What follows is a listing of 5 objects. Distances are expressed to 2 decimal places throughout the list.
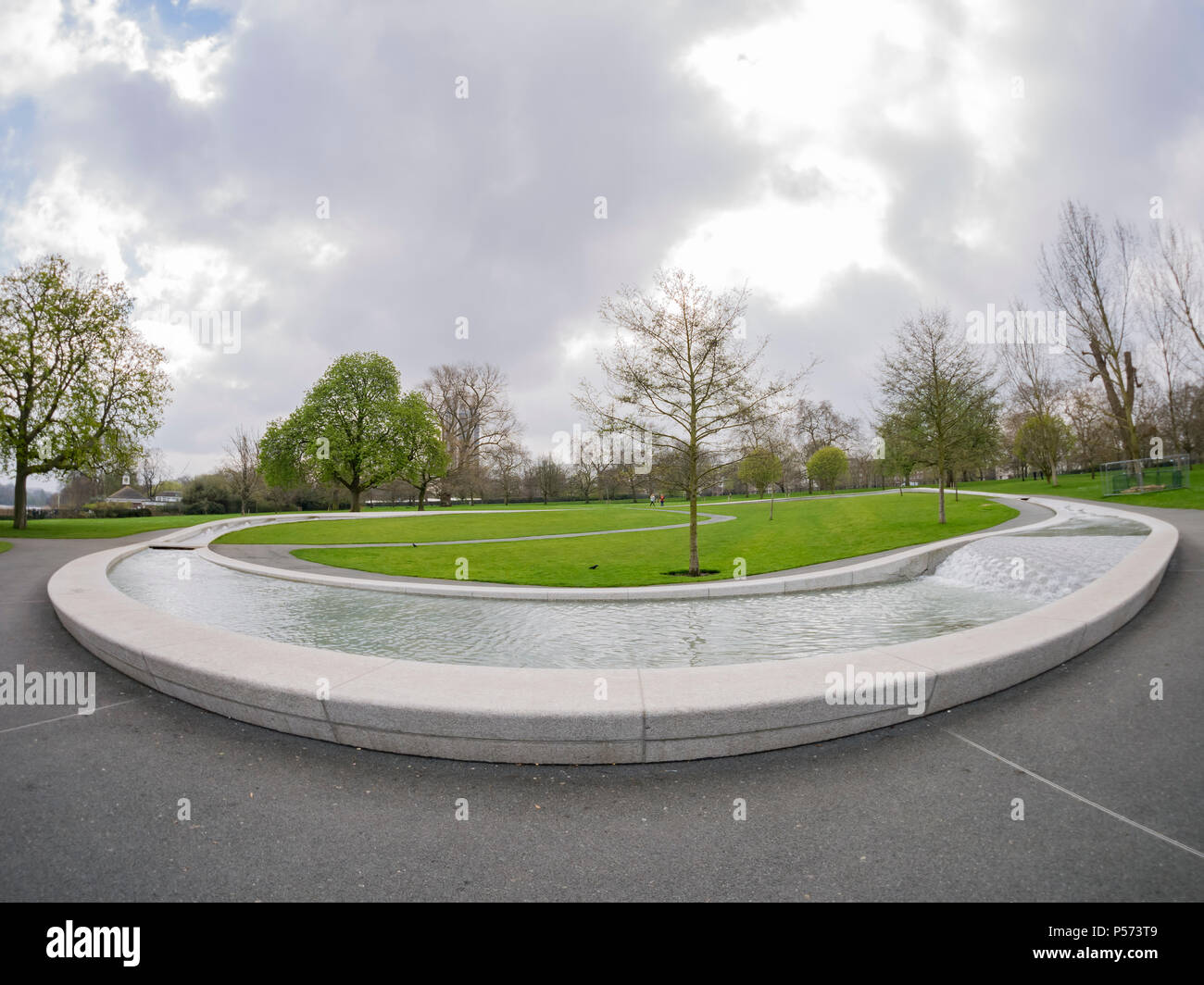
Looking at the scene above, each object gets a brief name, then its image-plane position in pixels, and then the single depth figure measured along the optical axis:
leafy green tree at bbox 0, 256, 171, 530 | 26.84
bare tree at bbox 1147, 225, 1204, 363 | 26.17
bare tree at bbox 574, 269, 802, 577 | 13.74
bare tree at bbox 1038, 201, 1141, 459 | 28.44
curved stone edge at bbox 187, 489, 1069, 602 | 10.88
